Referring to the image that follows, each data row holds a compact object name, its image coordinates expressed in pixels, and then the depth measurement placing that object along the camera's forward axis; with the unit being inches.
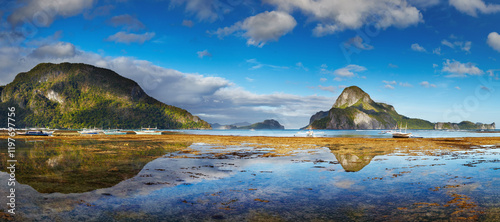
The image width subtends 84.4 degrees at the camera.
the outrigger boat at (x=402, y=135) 3289.9
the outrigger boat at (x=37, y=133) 3213.1
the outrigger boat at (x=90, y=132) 4172.7
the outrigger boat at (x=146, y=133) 4385.8
